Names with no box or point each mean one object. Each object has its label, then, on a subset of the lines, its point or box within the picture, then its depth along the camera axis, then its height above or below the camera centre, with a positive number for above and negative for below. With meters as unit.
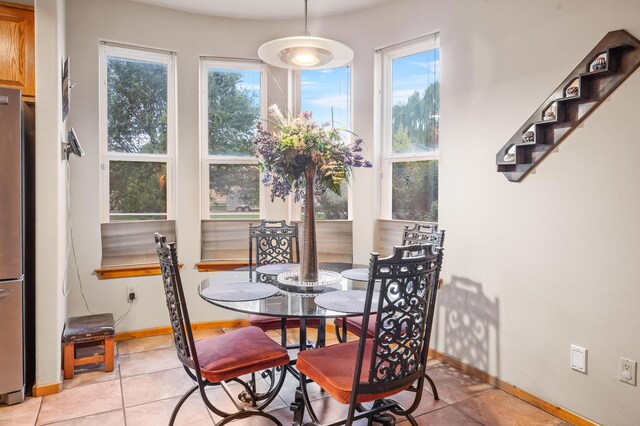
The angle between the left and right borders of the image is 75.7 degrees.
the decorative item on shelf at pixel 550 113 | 2.32 +0.53
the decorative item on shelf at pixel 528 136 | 2.45 +0.41
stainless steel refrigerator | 2.42 -0.25
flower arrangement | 2.35 +0.28
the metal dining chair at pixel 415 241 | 2.60 -0.26
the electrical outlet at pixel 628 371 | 2.05 -0.83
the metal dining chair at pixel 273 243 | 3.25 -0.32
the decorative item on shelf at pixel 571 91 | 2.22 +0.62
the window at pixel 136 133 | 3.59 +0.63
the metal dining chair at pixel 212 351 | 1.92 -0.76
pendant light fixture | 2.26 +0.89
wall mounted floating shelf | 2.05 +0.56
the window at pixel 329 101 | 3.93 +0.99
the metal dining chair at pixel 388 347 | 1.68 -0.63
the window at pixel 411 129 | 3.38 +0.64
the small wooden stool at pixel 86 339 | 2.86 -0.97
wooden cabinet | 2.56 +0.97
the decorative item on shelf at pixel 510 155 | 2.57 +0.31
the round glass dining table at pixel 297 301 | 1.92 -0.49
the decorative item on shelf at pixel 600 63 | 2.08 +0.73
